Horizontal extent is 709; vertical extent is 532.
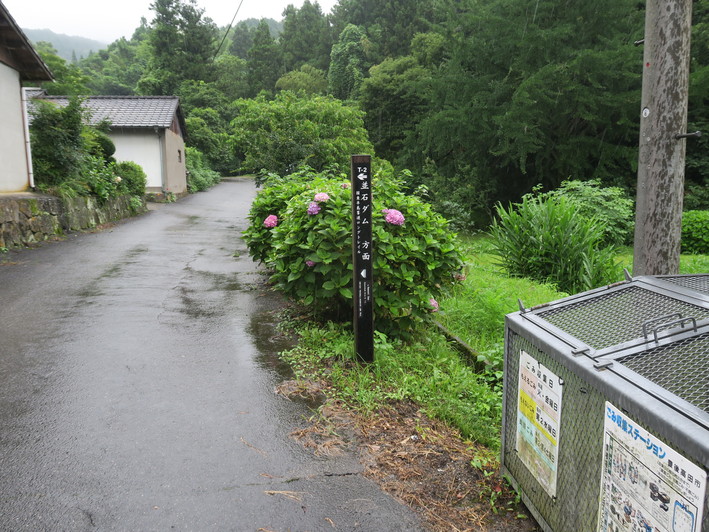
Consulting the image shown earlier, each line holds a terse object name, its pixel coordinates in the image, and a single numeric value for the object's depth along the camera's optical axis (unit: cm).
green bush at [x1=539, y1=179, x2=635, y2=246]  1362
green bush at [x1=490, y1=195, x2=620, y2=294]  746
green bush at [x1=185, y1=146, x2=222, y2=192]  3250
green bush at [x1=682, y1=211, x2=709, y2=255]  1405
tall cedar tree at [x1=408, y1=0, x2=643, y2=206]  1462
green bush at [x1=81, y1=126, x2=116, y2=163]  1565
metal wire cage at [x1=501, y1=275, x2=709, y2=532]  169
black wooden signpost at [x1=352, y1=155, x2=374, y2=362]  434
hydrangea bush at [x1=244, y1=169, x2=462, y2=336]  491
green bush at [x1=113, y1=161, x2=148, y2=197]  1902
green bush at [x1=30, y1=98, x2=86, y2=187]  1373
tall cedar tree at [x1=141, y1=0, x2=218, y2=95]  4911
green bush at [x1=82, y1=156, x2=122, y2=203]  1523
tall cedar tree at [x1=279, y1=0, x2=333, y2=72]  6253
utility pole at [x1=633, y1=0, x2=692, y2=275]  431
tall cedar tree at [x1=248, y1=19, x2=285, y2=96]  6456
